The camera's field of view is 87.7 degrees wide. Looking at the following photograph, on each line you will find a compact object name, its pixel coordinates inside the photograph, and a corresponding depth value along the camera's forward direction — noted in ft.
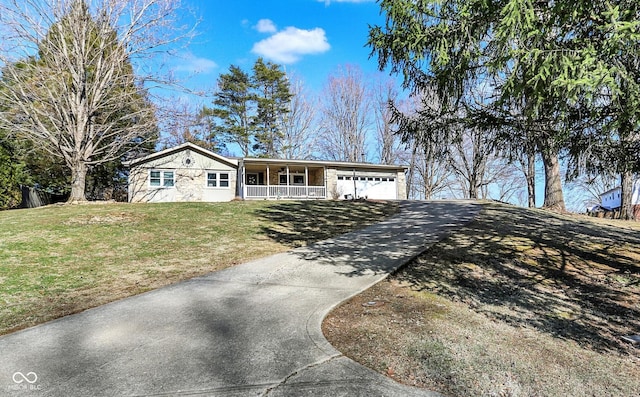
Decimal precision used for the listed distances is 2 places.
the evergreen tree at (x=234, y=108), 94.43
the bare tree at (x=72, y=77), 41.93
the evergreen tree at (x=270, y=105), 95.50
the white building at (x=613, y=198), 73.41
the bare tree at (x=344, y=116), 98.27
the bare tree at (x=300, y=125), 97.68
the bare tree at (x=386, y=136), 96.07
